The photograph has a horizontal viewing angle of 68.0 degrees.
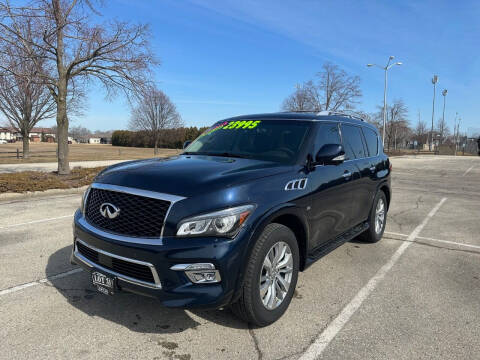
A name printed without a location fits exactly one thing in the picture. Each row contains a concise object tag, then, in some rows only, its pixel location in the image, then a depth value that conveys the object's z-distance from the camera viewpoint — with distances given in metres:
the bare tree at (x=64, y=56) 11.36
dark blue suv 2.61
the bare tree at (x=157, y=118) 50.31
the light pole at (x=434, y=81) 57.33
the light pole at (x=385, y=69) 35.08
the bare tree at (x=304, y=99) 39.42
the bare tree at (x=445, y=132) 89.68
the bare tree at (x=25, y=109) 28.12
